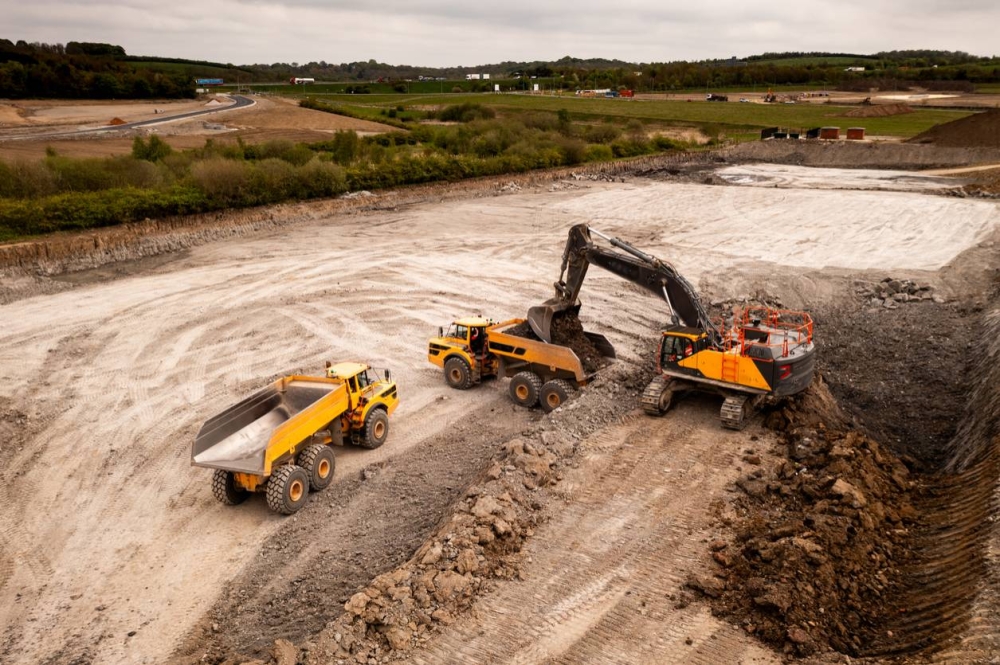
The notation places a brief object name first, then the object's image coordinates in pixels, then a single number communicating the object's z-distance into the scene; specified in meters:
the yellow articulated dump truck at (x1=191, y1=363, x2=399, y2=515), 12.34
